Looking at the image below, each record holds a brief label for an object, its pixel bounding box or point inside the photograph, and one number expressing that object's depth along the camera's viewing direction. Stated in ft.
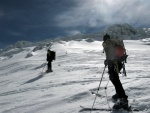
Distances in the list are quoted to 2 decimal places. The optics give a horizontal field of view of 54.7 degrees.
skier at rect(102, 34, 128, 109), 13.40
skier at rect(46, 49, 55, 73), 39.70
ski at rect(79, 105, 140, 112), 12.14
